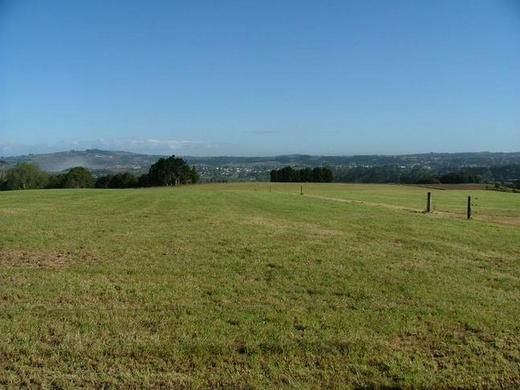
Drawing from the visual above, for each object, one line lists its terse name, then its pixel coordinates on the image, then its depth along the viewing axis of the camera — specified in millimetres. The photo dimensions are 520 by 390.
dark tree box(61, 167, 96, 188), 105812
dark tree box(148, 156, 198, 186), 107812
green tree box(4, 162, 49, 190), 111338
